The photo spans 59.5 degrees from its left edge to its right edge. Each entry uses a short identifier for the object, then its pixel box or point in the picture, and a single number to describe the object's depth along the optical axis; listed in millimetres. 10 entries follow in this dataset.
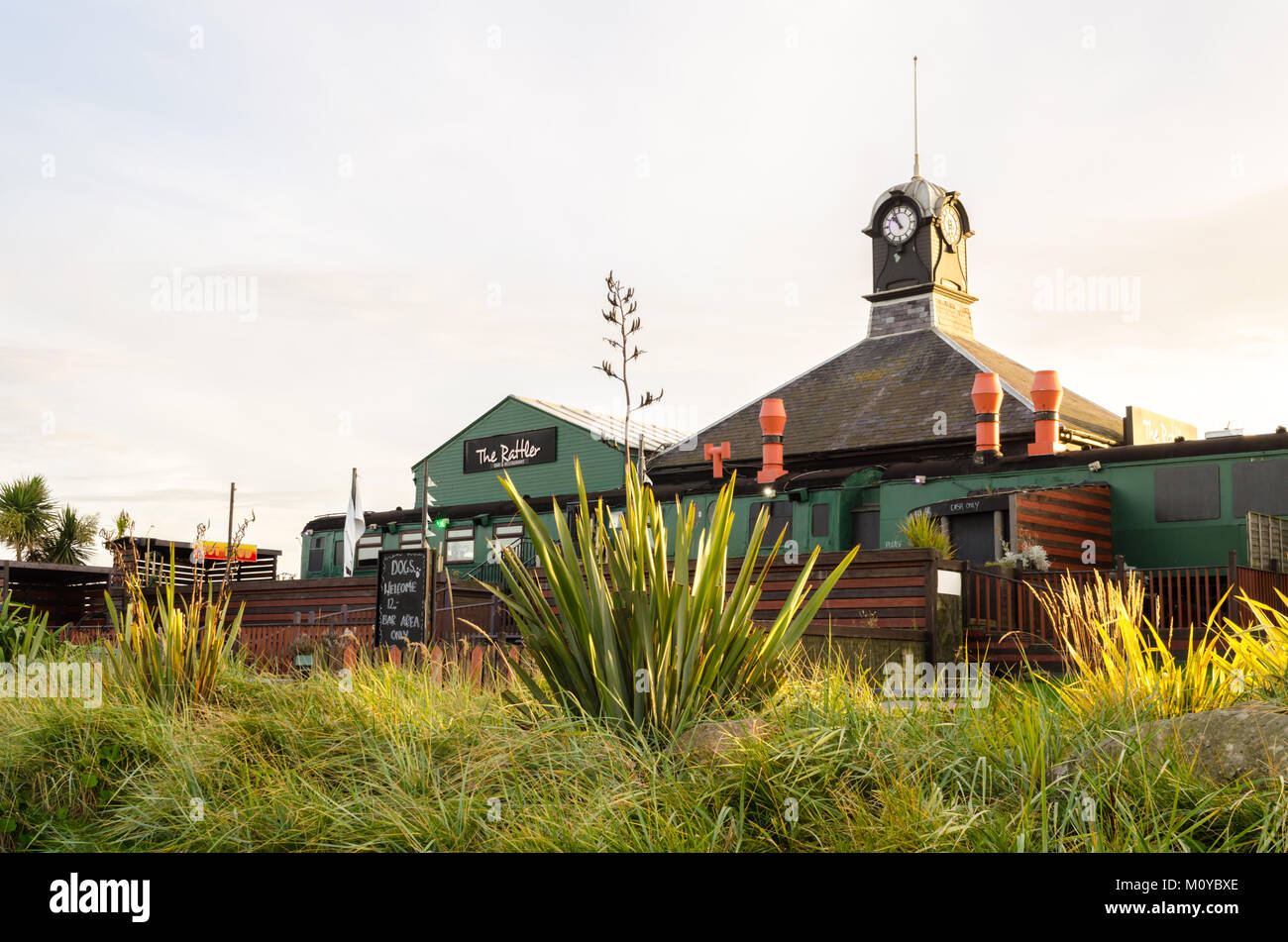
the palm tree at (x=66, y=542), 29812
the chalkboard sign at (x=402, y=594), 10023
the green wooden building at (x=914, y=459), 14422
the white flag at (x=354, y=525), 18969
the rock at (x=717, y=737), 4724
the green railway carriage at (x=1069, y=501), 13977
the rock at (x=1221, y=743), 4117
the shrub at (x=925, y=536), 14555
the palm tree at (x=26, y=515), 29094
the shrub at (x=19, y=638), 9609
